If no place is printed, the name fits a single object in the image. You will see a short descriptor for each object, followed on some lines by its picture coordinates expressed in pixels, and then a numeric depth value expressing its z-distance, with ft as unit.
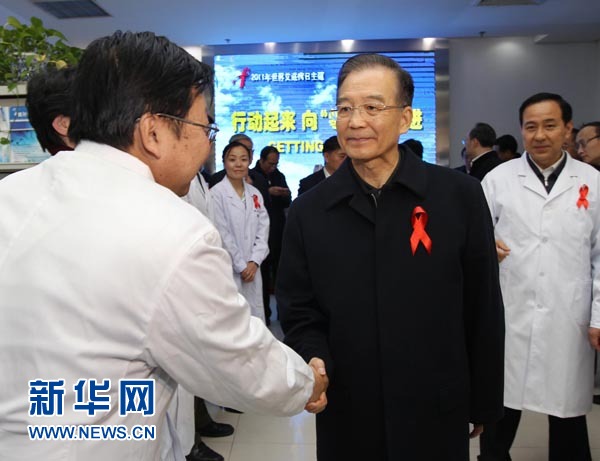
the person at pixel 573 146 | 13.14
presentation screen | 25.76
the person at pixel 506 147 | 16.69
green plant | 6.93
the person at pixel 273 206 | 17.65
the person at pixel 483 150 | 12.58
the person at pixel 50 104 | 5.59
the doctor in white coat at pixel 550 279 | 7.17
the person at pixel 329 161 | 12.66
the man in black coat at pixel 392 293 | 4.54
